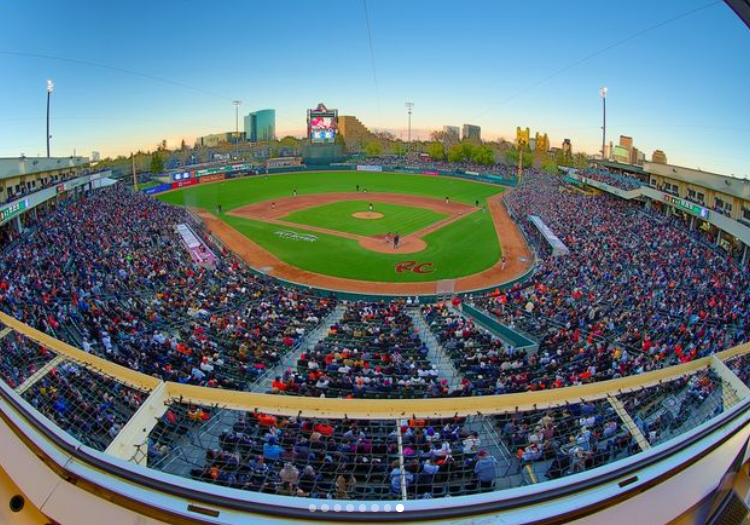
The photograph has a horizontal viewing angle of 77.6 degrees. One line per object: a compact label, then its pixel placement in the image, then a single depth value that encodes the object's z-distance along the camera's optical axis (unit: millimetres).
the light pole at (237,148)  98800
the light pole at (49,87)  39394
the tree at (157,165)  73088
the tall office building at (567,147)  114762
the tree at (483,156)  88438
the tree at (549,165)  89500
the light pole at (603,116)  49281
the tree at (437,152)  96125
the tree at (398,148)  109688
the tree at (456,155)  91375
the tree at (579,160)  86950
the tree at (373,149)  105000
